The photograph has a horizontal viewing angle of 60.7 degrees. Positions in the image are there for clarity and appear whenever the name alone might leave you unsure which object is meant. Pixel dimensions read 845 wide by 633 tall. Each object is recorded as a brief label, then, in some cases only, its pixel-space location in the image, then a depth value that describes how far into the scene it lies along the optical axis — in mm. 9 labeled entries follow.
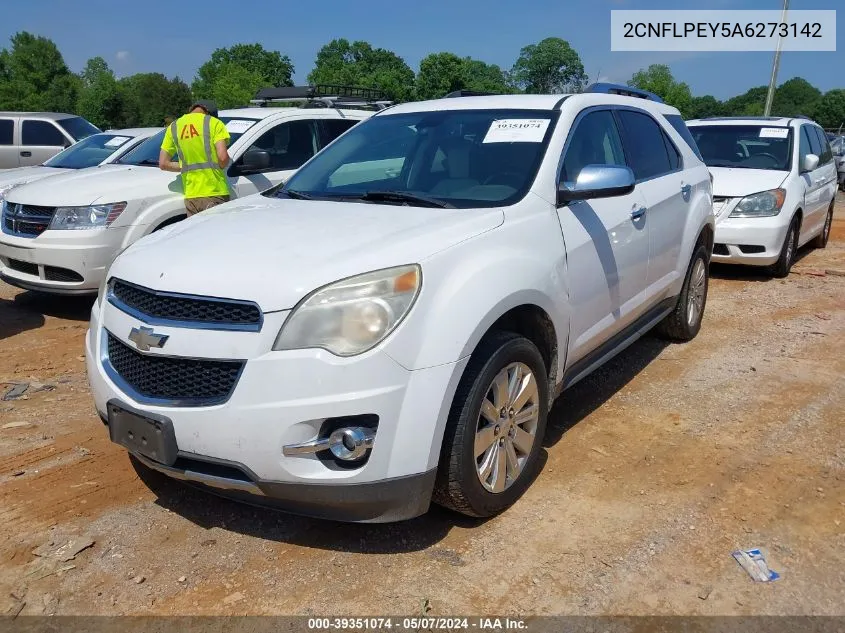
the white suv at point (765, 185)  7762
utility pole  20752
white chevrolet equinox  2512
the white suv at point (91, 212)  6180
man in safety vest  6344
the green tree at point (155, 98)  70688
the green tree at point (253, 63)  87000
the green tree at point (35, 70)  65500
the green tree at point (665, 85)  74438
